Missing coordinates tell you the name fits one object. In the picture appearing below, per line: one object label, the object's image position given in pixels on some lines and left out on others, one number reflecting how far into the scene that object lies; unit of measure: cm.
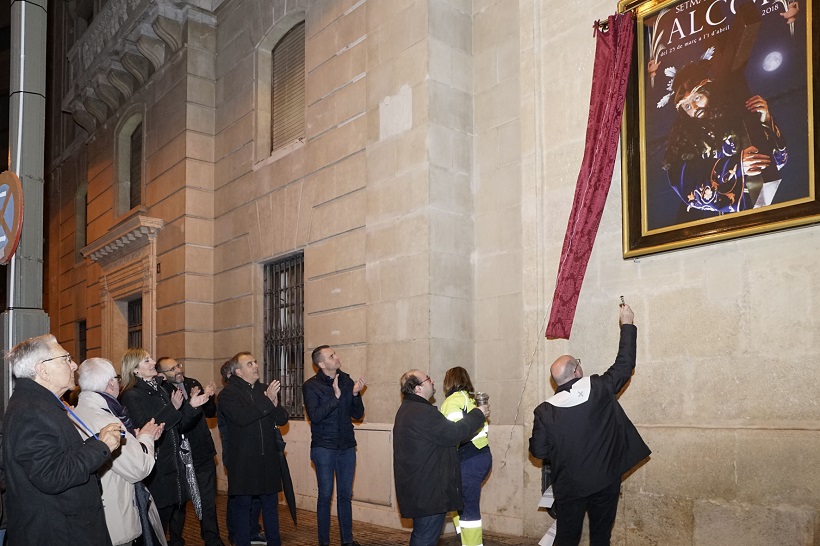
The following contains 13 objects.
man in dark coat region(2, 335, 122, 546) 424
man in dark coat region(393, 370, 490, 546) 599
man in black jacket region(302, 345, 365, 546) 807
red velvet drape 776
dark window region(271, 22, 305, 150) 1287
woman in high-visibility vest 678
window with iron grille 1220
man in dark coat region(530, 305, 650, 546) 592
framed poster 643
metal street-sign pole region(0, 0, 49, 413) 663
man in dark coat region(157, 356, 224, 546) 779
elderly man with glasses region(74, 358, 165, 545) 505
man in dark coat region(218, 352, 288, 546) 753
